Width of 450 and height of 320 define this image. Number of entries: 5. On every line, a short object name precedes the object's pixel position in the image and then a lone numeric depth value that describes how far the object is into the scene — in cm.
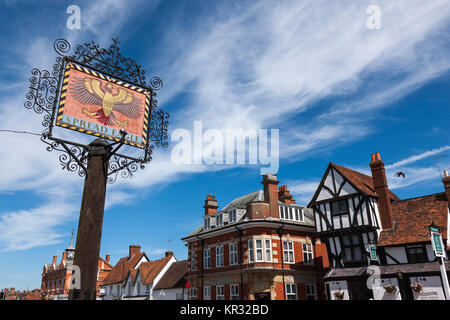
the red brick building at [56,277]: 5939
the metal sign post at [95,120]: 678
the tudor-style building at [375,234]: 2144
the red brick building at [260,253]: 2664
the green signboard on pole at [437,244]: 1484
